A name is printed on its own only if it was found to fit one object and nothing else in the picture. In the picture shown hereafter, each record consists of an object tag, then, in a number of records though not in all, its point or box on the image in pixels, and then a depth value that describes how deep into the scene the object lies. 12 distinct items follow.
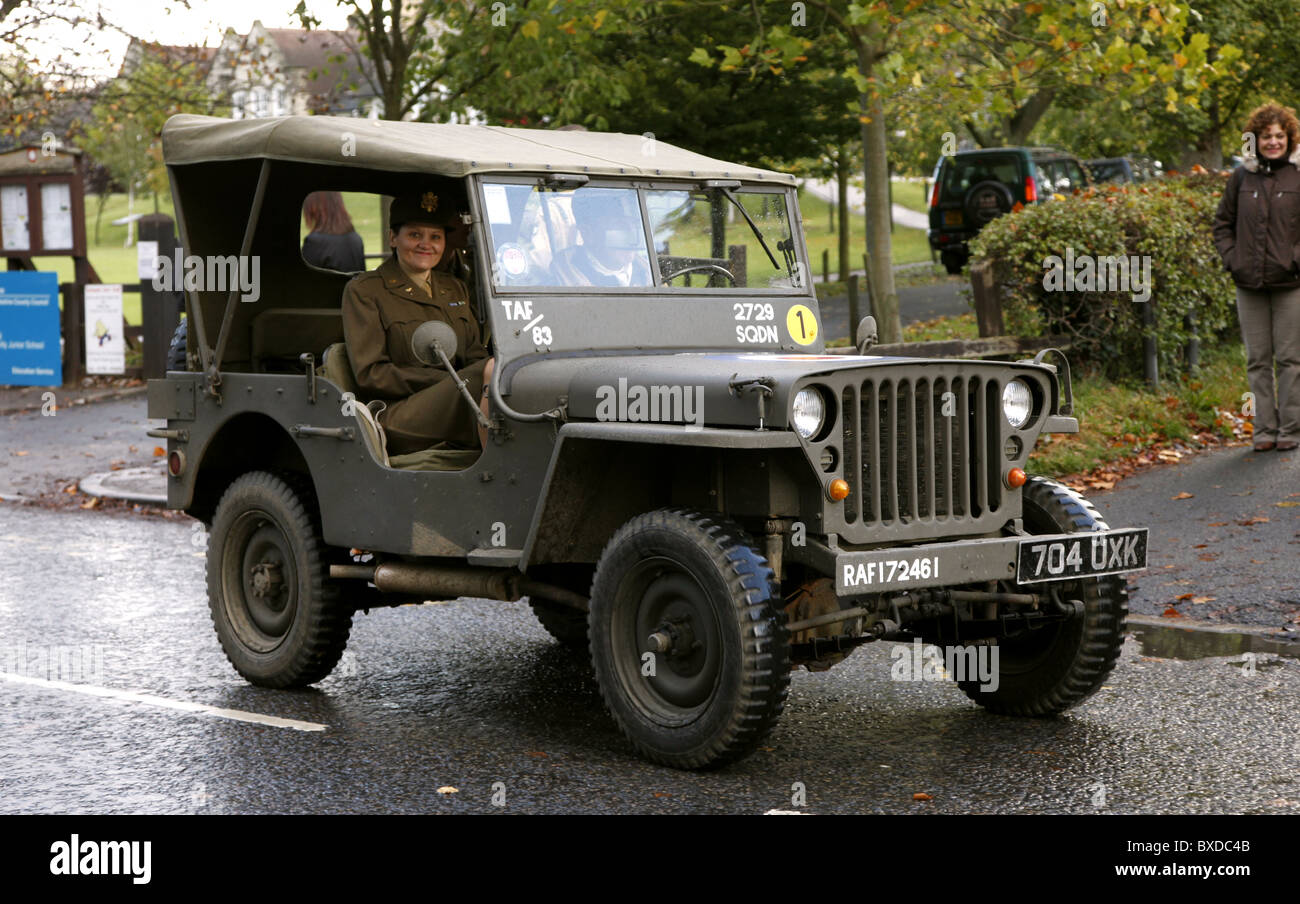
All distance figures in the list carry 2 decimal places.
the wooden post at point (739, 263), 6.70
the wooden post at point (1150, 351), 12.33
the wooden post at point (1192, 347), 12.94
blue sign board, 19.81
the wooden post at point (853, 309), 14.06
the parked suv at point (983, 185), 26.67
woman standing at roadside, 10.65
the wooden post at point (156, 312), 18.69
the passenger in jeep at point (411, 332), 6.37
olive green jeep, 5.19
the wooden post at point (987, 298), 12.30
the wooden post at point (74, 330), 19.88
